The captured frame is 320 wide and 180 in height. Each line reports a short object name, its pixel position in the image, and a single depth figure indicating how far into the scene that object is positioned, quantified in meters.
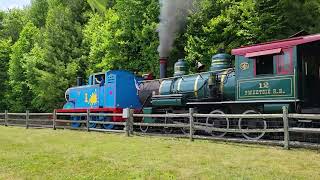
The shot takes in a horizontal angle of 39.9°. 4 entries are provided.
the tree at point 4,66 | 46.38
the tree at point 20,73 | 43.41
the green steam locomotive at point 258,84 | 12.84
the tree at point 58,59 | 36.56
